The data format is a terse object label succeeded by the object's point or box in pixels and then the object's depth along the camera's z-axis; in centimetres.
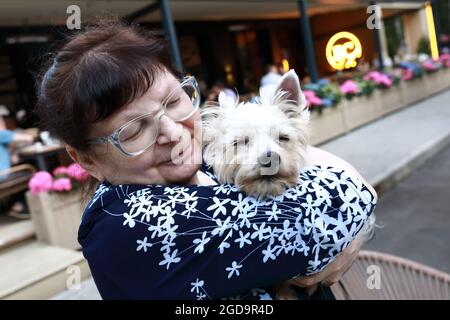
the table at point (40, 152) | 591
